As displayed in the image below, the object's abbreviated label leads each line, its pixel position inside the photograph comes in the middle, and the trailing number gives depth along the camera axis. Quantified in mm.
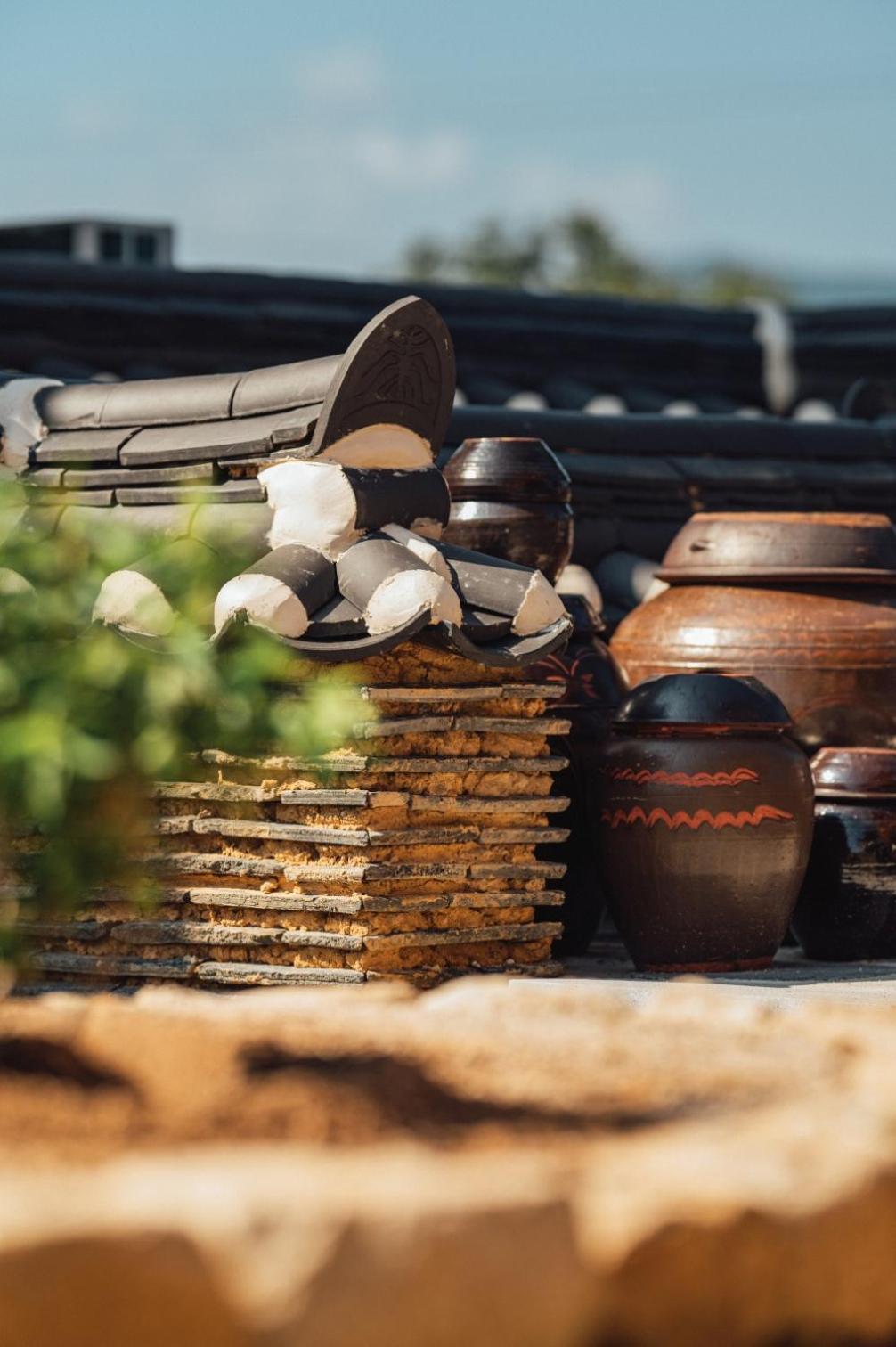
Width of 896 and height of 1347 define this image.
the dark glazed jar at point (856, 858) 12625
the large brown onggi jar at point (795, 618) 13265
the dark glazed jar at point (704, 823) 11644
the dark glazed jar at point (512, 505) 13110
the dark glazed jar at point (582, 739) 12470
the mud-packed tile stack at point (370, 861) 10365
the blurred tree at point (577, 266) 88604
